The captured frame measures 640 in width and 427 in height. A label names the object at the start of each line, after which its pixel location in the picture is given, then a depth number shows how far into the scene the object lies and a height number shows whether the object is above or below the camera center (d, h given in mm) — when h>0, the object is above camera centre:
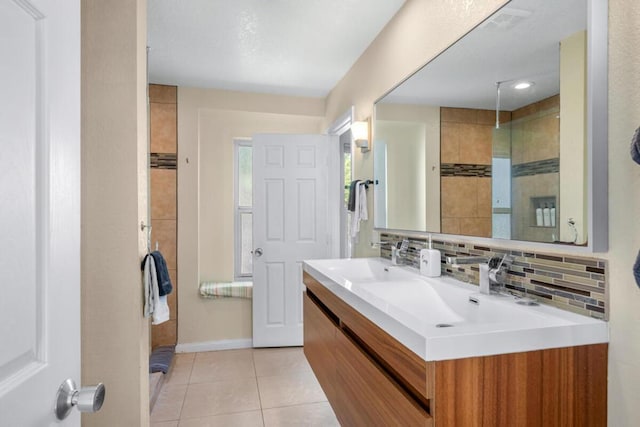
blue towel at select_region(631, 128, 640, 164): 788 +141
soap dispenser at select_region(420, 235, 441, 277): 1696 -255
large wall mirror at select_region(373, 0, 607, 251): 1013 +310
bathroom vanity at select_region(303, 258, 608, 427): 864 -417
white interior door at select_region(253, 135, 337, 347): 3432 -133
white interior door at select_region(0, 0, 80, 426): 527 +8
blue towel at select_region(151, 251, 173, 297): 1759 -320
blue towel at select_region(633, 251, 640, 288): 783 -134
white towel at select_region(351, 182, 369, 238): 2654 +28
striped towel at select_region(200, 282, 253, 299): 3412 -773
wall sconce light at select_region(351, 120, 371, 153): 2615 +574
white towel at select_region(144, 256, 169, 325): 1703 -400
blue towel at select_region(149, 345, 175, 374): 2802 -1265
